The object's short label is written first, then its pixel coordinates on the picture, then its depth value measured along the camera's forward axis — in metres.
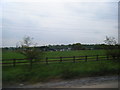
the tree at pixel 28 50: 7.69
